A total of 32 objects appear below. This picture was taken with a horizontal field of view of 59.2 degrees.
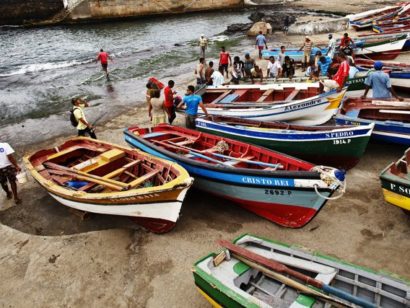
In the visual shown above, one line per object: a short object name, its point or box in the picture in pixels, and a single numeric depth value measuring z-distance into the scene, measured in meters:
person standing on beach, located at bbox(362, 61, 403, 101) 10.30
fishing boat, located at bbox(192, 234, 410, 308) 4.70
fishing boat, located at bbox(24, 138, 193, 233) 7.04
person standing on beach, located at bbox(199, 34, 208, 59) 22.78
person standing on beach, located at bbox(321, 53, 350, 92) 10.18
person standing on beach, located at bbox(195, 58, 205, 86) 14.81
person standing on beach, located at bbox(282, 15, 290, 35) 30.53
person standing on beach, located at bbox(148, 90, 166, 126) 11.00
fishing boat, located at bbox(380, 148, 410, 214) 6.62
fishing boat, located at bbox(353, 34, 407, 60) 17.75
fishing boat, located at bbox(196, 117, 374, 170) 8.42
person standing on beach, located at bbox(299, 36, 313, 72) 17.72
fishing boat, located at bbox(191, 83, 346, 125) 10.61
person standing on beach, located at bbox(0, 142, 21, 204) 8.23
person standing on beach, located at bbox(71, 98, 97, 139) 10.38
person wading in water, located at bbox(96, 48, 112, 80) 20.45
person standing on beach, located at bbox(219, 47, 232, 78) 17.34
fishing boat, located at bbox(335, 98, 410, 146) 9.18
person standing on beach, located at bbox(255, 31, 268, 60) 21.61
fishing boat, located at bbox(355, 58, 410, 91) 12.88
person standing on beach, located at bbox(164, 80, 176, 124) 11.48
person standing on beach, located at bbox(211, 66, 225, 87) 13.58
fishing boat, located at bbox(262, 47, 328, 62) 18.83
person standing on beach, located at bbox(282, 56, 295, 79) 15.59
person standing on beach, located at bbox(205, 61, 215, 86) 14.68
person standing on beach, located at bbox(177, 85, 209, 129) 10.63
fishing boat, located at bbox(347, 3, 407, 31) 25.95
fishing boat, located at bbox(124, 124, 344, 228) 6.68
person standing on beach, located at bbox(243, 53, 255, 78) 15.28
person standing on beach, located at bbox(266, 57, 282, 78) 15.24
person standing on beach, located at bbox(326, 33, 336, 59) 15.96
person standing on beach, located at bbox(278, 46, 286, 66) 16.53
